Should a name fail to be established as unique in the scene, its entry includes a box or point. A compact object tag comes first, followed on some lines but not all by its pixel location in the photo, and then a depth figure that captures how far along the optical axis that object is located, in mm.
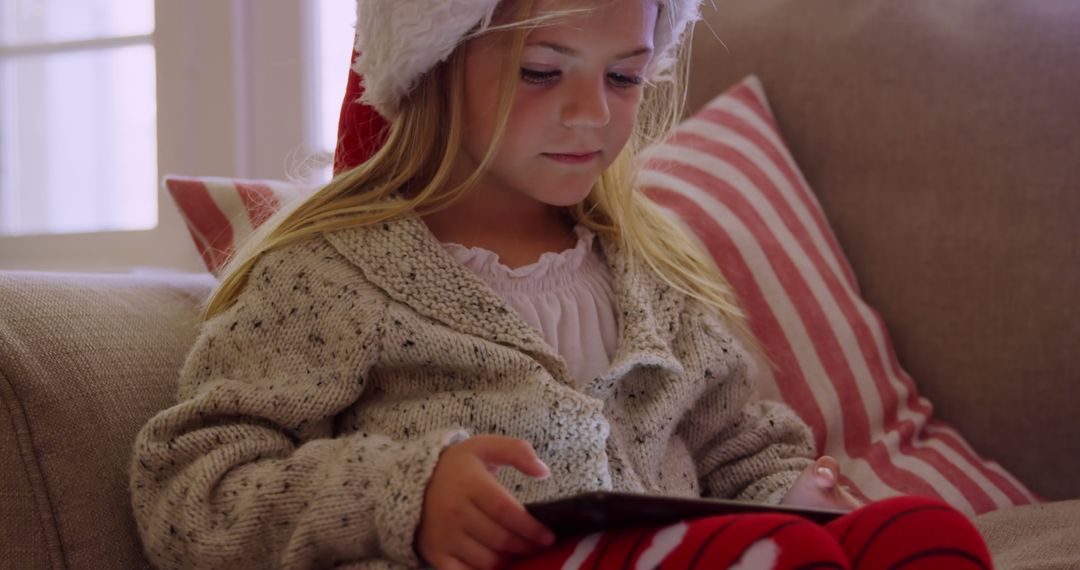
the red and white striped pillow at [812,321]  1105
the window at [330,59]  1970
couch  1164
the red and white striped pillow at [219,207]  1096
